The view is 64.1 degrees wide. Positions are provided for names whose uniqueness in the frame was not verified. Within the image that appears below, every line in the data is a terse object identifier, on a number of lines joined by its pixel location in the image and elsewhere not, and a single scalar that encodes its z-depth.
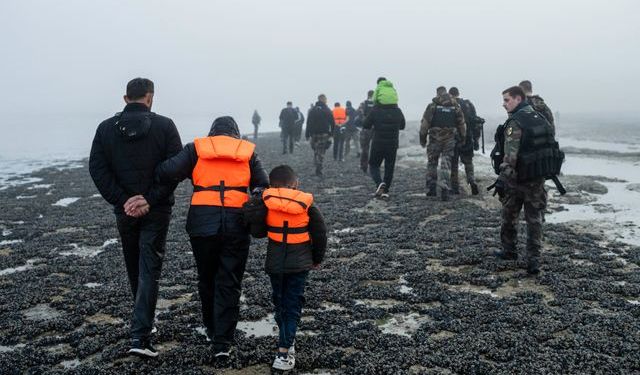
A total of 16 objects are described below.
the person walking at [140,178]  5.30
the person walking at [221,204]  5.11
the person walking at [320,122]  18.95
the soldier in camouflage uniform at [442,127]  13.45
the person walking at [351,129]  25.72
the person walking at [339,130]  24.52
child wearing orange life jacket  5.04
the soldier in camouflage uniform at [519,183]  8.02
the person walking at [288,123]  28.38
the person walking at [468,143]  14.28
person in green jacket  13.62
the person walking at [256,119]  43.59
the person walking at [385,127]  13.65
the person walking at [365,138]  18.56
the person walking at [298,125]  29.87
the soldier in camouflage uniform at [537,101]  11.73
